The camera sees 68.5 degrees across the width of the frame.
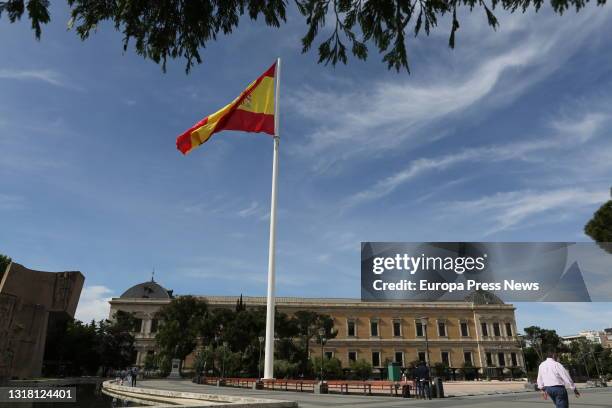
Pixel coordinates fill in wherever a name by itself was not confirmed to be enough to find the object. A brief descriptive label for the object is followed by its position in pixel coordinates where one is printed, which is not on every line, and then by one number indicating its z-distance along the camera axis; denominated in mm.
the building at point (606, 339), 128625
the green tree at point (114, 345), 44125
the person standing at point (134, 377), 25350
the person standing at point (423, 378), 16625
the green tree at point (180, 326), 41781
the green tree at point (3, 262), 36797
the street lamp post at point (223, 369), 36725
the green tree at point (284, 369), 32906
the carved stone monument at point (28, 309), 25156
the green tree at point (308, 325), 41719
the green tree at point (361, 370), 44562
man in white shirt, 6750
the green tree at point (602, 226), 22688
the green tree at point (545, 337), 62188
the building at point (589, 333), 170350
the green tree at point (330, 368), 40531
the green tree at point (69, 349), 42312
